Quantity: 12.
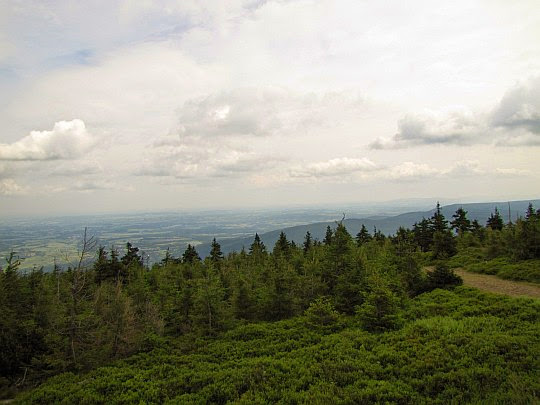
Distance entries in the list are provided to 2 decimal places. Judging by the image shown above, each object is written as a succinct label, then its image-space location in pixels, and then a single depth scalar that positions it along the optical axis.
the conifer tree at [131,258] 45.53
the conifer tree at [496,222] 53.91
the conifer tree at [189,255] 54.49
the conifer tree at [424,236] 54.78
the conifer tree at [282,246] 48.84
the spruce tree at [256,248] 52.59
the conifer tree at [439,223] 52.78
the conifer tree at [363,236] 58.97
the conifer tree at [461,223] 56.58
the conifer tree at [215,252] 54.27
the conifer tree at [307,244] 55.50
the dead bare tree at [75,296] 15.98
